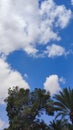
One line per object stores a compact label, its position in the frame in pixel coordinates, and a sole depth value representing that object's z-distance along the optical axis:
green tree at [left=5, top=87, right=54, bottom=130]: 23.20
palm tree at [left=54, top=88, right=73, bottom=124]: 20.71
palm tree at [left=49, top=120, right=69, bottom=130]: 22.51
